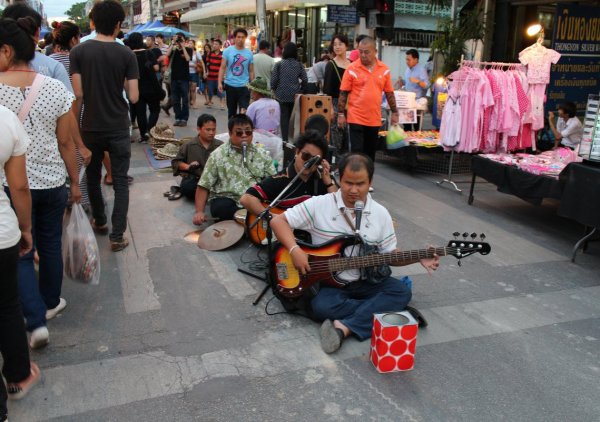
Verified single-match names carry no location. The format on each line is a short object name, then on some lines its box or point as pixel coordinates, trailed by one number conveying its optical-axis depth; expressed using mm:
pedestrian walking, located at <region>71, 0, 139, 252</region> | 4453
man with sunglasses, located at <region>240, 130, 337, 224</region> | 4246
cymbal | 4931
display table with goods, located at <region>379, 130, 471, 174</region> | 8062
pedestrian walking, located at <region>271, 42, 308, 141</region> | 7875
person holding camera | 10820
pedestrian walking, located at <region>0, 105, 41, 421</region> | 2391
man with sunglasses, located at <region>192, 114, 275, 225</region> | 5230
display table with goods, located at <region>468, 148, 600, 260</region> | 4809
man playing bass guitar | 3336
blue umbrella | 22188
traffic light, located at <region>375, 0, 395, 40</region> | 9298
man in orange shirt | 6609
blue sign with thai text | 7398
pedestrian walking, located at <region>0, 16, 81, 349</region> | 2920
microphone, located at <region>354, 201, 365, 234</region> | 3363
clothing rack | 7363
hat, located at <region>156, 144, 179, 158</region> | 8305
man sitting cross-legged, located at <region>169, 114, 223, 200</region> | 5992
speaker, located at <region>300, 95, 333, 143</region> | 6957
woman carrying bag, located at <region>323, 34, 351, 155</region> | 7711
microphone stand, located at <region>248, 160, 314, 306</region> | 3692
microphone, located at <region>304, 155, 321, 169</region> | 4059
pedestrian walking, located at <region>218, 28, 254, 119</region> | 9281
